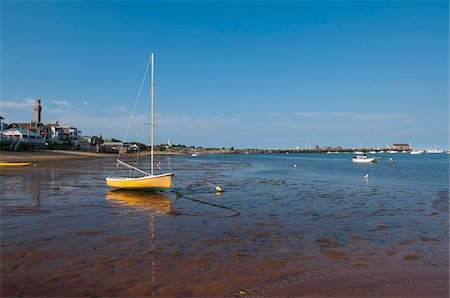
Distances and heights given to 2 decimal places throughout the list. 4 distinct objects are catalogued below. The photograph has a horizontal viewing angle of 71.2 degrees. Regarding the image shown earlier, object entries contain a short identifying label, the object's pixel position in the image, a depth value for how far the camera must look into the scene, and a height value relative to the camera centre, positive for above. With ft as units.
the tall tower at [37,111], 333.42 +41.29
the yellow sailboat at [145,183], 66.69 -6.96
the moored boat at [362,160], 251.64 -6.56
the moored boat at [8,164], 132.87 -6.16
